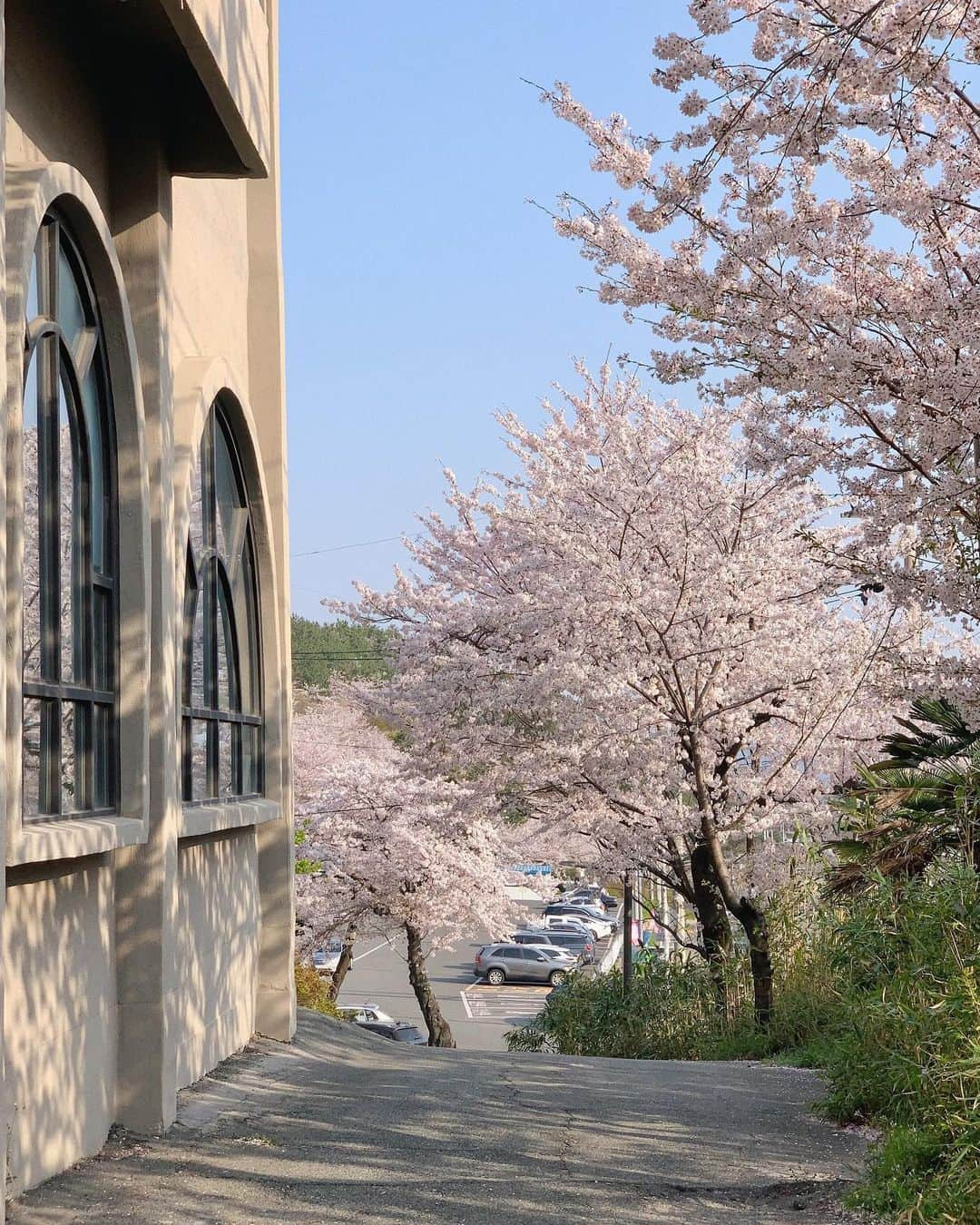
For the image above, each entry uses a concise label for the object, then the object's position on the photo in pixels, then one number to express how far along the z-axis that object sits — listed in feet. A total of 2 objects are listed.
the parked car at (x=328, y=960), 114.30
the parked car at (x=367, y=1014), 83.87
